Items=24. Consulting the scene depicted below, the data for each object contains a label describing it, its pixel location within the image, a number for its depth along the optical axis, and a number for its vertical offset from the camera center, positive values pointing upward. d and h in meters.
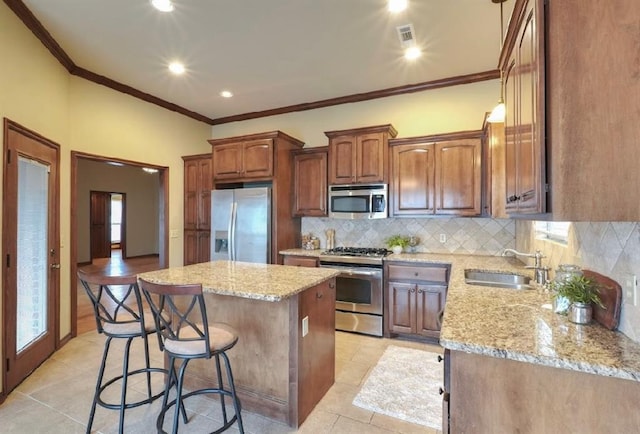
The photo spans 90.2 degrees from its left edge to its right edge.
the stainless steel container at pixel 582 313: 1.44 -0.42
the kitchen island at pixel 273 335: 2.13 -0.83
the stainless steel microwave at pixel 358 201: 3.99 +0.23
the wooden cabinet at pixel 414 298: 3.48 -0.88
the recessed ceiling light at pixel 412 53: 3.28 +1.75
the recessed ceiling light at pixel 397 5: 2.56 +1.75
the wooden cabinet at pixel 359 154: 3.97 +0.83
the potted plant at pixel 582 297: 1.44 -0.35
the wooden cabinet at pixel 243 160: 4.34 +0.84
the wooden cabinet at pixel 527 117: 1.18 +0.44
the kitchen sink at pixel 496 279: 2.57 -0.51
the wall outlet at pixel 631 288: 1.23 -0.27
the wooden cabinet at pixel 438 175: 3.62 +0.53
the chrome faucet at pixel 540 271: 2.29 -0.38
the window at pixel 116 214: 12.06 +0.17
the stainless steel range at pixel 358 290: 3.71 -0.85
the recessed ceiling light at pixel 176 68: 3.61 +1.75
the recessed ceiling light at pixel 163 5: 2.56 +1.75
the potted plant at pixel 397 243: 3.96 -0.30
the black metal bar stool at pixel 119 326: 1.94 -0.70
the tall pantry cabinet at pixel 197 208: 5.02 +0.17
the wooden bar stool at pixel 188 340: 1.69 -0.71
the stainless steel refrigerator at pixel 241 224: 4.27 -0.08
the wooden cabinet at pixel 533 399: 1.09 -0.66
